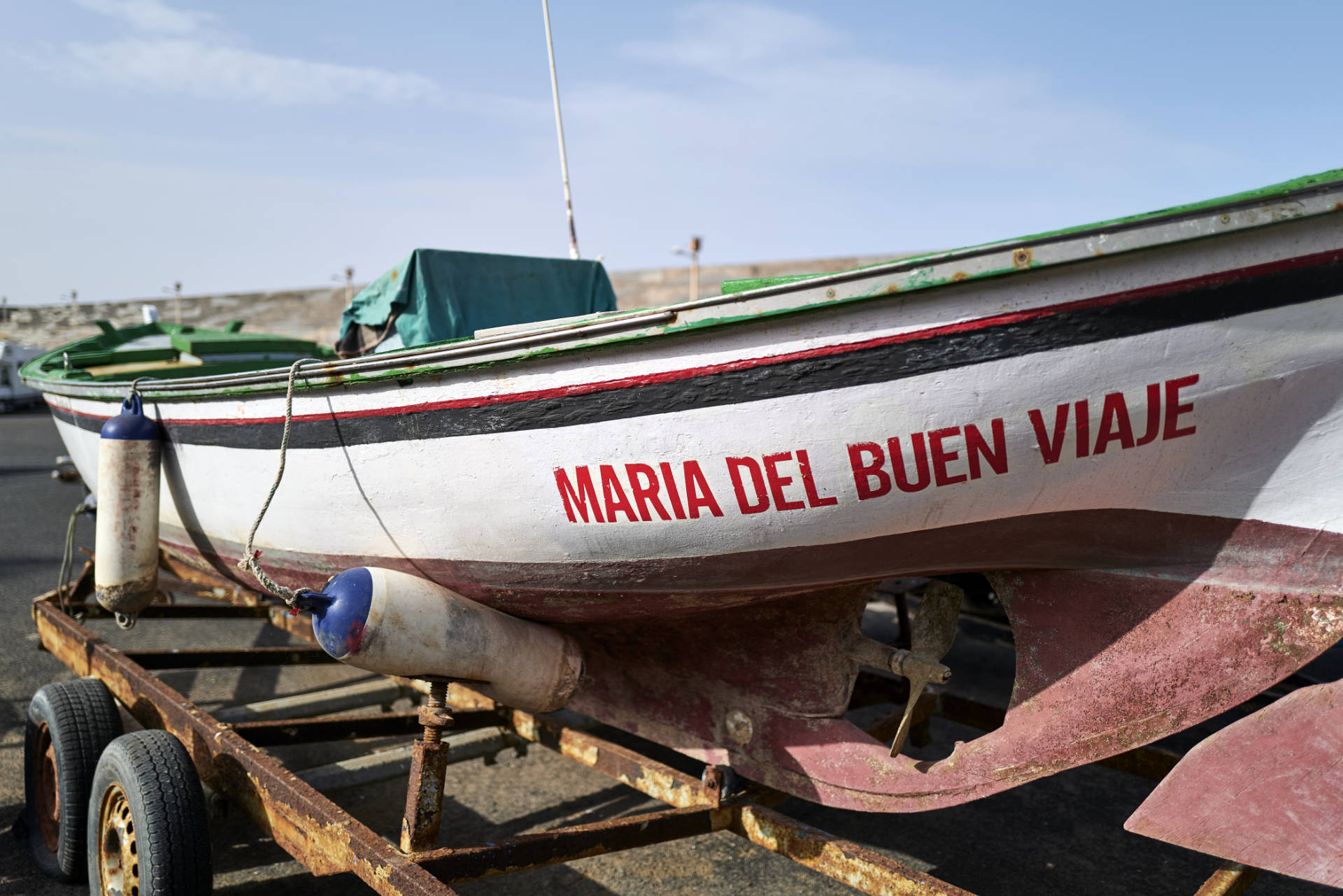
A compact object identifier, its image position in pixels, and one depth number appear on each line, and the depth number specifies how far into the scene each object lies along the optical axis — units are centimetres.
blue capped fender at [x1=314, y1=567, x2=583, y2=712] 238
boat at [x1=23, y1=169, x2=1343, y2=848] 180
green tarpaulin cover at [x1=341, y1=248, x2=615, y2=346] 366
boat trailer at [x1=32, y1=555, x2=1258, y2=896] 219
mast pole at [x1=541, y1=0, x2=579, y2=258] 372
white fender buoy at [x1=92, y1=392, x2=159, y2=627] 330
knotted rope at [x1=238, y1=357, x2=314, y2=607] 242
